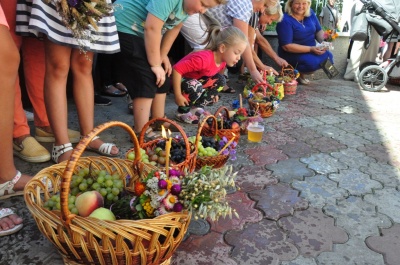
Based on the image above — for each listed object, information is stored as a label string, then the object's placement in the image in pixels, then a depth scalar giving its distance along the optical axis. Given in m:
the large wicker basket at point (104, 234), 1.23
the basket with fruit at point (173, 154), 1.94
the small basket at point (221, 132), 2.70
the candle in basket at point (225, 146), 2.34
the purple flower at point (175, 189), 1.39
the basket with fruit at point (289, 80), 4.77
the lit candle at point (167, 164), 1.48
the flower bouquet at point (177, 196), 1.37
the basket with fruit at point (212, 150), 2.23
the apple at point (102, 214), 1.37
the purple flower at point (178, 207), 1.37
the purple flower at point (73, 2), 1.82
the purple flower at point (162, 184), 1.38
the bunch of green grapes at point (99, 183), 1.60
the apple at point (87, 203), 1.44
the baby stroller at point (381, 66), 5.13
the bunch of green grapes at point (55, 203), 1.49
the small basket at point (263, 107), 3.51
